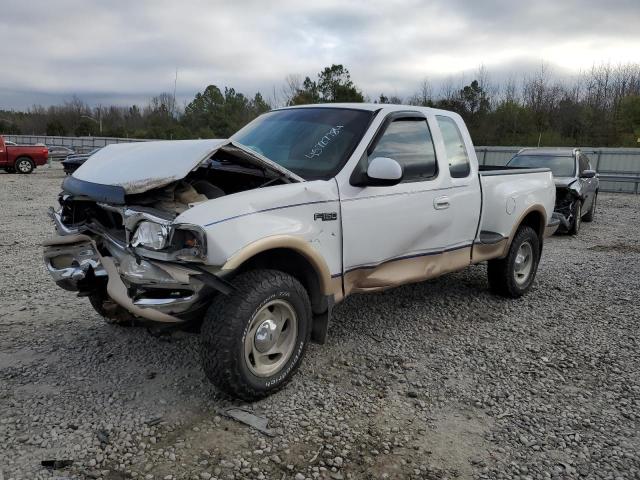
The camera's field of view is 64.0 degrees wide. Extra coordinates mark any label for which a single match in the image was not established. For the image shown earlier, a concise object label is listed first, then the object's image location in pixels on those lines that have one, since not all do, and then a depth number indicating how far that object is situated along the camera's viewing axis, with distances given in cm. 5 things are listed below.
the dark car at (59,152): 3203
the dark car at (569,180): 1048
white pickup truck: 305
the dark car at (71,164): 1841
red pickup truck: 2202
